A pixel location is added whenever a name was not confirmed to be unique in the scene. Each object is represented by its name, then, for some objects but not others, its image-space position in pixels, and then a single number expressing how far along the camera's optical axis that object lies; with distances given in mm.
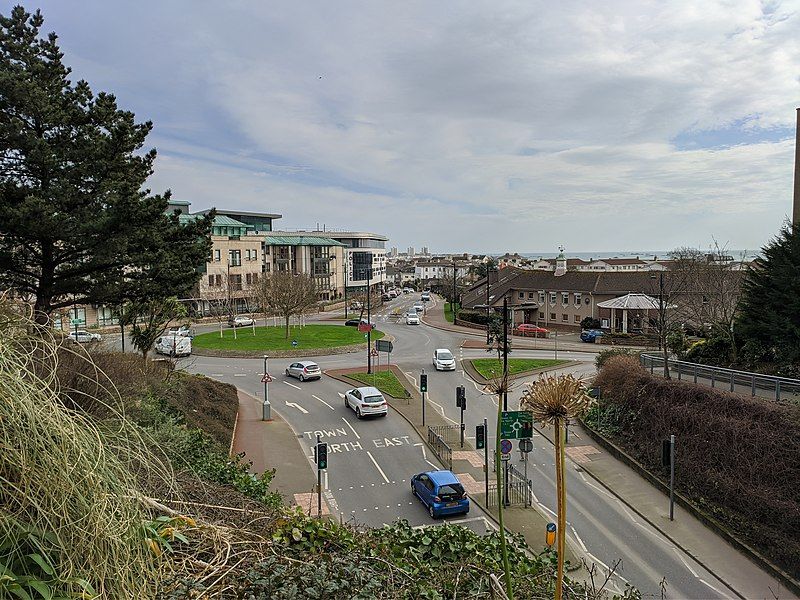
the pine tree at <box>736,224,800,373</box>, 18406
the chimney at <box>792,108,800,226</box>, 23453
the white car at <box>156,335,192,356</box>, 32281
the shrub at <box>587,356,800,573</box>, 11969
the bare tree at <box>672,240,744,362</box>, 26078
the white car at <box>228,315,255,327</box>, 49625
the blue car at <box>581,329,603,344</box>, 40531
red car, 43559
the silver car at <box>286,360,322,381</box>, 28016
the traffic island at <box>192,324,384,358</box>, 35500
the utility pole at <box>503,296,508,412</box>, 14029
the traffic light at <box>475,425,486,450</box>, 14486
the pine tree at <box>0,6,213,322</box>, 12984
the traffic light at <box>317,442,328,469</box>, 12949
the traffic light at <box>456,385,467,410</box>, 18531
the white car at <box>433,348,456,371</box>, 30297
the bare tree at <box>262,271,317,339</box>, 41156
